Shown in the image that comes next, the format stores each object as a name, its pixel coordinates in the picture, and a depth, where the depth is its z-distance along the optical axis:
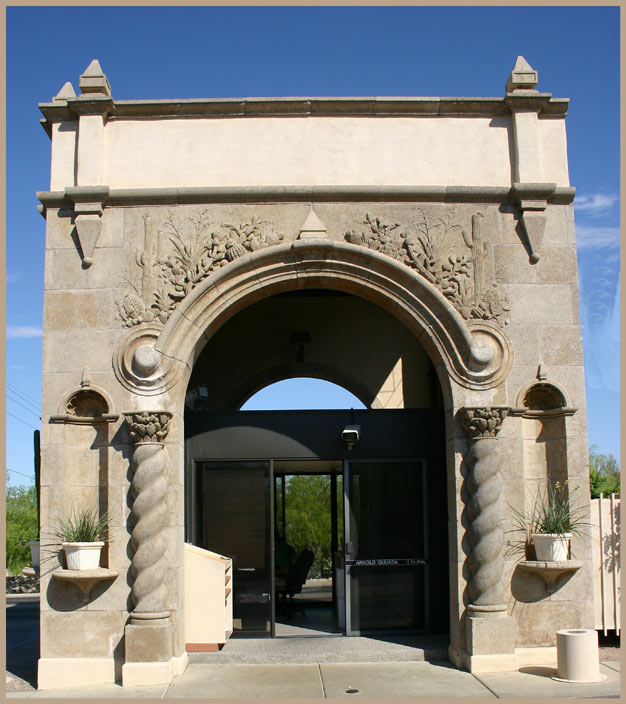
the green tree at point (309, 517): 25.81
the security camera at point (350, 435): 9.67
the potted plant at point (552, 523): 8.45
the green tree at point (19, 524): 35.59
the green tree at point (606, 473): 19.77
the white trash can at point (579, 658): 7.85
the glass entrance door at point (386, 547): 9.70
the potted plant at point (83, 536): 8.37
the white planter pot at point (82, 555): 8.35
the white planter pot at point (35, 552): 8.73
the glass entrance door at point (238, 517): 9.81
